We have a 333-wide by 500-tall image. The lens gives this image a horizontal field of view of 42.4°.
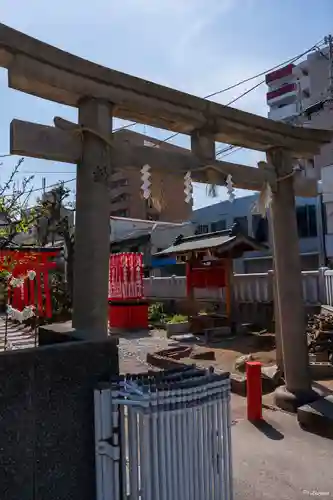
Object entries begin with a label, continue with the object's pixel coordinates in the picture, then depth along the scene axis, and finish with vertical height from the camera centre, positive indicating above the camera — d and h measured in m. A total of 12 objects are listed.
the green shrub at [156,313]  18.84 -1.11
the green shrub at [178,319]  16.57 -1.21
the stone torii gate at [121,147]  4.18 +1.66
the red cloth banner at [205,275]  15.08 +0.44
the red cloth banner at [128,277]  18.03 +0.53
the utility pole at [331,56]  26.12 +13.83
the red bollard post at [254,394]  6.09 -1.53
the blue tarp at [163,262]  26.86 +1.66
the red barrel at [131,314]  17.78 -1.02
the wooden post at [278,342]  7.57 -1.03
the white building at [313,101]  24.42 +18.31
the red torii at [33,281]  11.49 +0.37
